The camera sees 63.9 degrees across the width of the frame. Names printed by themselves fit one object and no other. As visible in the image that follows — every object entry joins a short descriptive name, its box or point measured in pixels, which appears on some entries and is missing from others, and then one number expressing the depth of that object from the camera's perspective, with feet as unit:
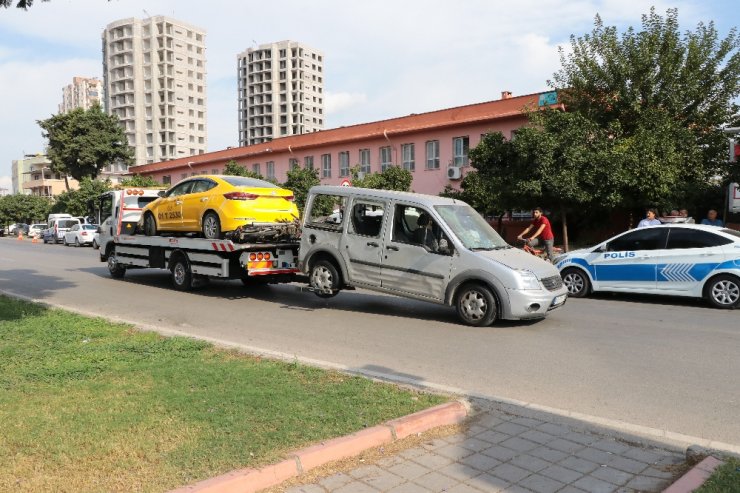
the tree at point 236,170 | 117.91
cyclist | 46.32
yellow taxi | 38.32
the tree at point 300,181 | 103.87
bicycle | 44.83
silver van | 28.19
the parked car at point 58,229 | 131.13
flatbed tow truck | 37.47
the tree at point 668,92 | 66.95
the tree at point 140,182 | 147.54
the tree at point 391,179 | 98.43
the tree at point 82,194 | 168.55
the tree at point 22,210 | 250.57
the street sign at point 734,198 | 57.57
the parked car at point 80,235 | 115.75
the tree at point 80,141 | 198.90
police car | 34.68
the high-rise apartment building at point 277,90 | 422.41
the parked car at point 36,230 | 165.03
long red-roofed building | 99.86
